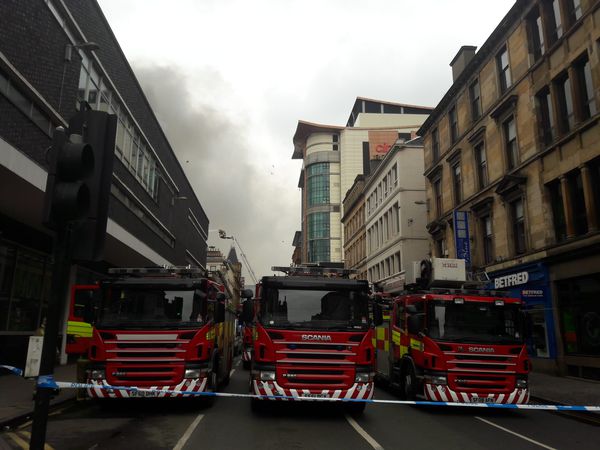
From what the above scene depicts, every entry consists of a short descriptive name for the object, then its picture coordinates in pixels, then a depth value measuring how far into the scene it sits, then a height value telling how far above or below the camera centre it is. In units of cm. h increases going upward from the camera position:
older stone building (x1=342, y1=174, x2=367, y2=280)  4905 +1091
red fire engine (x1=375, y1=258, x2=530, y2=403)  984 -43
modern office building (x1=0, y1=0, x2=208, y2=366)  1181 +596
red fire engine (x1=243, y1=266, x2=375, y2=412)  869 -25
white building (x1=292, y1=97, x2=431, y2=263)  9475 +3416
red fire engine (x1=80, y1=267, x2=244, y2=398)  895 -15
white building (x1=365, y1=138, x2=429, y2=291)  3488 +884
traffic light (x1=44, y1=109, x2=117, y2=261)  410 +124
